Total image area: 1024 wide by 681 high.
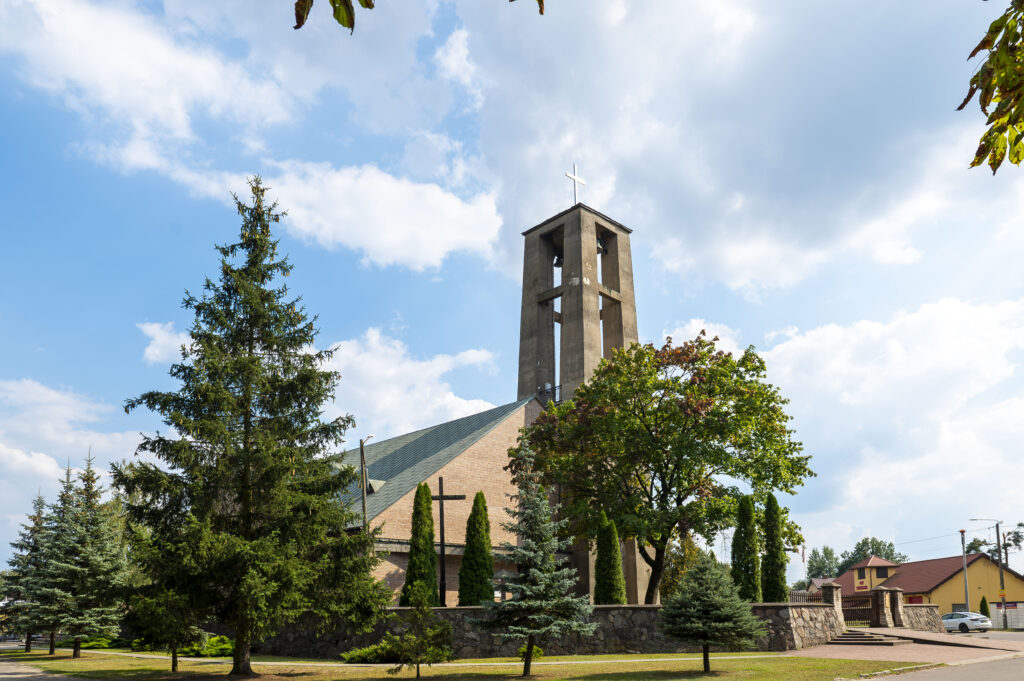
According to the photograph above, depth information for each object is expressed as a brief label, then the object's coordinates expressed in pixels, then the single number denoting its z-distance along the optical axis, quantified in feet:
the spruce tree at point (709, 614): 57.72
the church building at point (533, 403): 105.19
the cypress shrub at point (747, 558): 86.89
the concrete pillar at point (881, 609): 98.07
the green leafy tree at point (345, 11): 10.86
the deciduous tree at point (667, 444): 92.58
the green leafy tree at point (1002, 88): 12.01
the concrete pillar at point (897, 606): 99.14
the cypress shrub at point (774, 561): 86.53
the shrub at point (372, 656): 69.21
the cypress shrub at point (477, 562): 86.38
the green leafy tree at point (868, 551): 395.32
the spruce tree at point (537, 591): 59.06
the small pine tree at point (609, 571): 85.97
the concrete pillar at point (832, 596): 89.15
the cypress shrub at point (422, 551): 85.76
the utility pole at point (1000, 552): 173.88
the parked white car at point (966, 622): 136.98
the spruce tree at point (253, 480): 57.57
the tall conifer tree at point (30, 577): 94.17
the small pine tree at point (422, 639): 57.88
